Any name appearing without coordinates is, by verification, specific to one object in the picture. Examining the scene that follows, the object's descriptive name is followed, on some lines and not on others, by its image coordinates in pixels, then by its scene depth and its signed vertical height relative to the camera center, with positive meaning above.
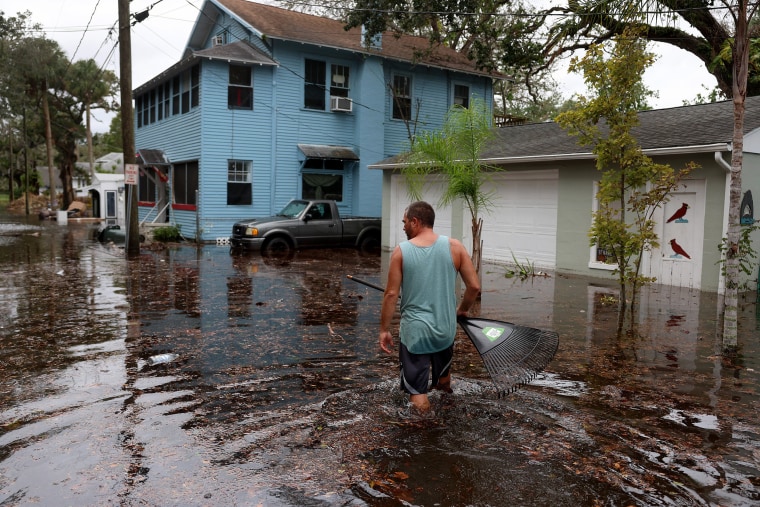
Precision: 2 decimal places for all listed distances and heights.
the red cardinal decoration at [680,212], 13.41 -0.10
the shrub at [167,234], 24.67 -1.36
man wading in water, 4.99 -0.68
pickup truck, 19.72 -0.91
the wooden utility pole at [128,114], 18.77 +2.25
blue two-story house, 23.84 +3.24
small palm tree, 12.12 +0.96
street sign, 18.62 +0.59
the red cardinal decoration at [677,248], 13.48 -0.82
